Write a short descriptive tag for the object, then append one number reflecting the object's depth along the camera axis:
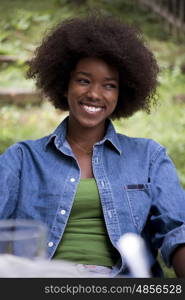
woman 2.56
